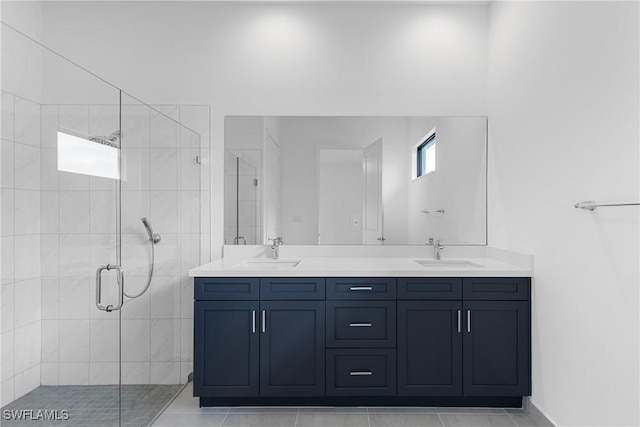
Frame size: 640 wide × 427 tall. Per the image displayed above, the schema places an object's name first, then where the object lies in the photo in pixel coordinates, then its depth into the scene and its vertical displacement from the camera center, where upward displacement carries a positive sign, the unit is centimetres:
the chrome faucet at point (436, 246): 303 -23
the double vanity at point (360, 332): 251 -71
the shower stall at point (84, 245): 144 -15
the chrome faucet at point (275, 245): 308 -24
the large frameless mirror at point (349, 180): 308 +24
